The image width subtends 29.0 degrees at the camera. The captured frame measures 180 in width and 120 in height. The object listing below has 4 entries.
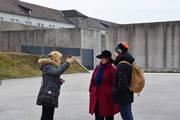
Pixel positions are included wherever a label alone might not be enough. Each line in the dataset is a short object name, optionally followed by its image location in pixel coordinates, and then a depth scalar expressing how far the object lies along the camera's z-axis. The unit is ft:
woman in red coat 19.55
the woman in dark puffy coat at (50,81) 20.25
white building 206.87
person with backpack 18.96
